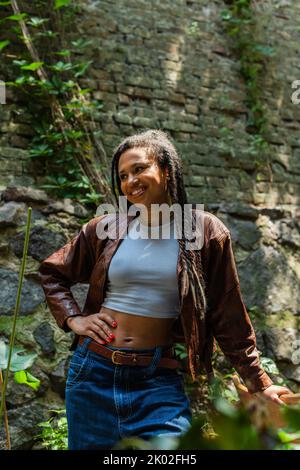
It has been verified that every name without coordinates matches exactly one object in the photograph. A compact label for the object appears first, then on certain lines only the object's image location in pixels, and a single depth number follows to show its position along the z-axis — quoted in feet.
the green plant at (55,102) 10.84
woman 5.52
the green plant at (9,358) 3.88
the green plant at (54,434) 8.10
